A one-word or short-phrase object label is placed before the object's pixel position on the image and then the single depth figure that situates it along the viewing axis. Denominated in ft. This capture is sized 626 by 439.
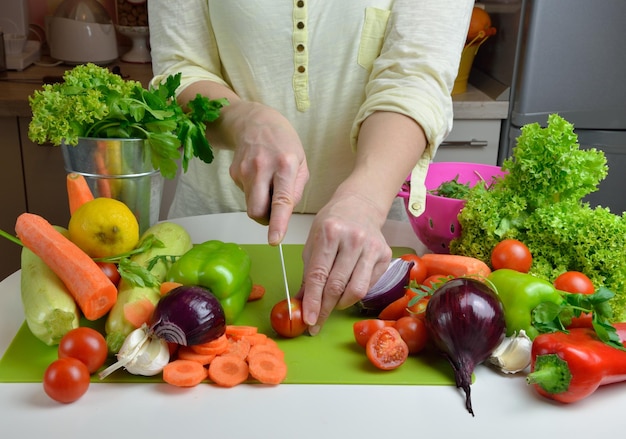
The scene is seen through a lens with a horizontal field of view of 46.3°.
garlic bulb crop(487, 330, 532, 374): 3.02
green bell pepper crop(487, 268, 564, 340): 3.19
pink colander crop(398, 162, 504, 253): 3.95
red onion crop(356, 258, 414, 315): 3.47
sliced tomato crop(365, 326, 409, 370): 3.04
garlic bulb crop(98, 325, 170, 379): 2.92
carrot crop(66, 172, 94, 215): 3.68
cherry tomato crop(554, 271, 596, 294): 3.32
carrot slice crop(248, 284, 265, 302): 3.68
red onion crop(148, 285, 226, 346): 2.94
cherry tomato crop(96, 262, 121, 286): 3.41
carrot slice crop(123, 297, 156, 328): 3.13
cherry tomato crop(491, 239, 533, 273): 3.51
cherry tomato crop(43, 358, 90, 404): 2.77
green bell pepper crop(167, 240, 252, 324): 3.39
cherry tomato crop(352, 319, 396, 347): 3.19
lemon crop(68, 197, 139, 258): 3.46
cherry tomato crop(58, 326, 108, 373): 2.93
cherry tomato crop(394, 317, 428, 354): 3.14
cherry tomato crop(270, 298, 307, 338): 3.25
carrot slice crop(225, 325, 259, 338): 3.22
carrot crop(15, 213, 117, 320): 3.19
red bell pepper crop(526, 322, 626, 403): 2.77
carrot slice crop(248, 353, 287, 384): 2.94
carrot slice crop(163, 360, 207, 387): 2.90
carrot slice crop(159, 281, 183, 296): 3.28
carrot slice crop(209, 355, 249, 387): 2.94
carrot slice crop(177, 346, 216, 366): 3.01
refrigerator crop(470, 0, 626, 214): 7.23
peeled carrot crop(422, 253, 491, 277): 3.56
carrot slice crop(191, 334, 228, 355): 3.03
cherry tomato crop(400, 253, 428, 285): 3.69
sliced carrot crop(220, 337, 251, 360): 3.07
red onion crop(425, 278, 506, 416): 2.94
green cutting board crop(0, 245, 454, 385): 3.00
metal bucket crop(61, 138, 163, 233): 3.71
